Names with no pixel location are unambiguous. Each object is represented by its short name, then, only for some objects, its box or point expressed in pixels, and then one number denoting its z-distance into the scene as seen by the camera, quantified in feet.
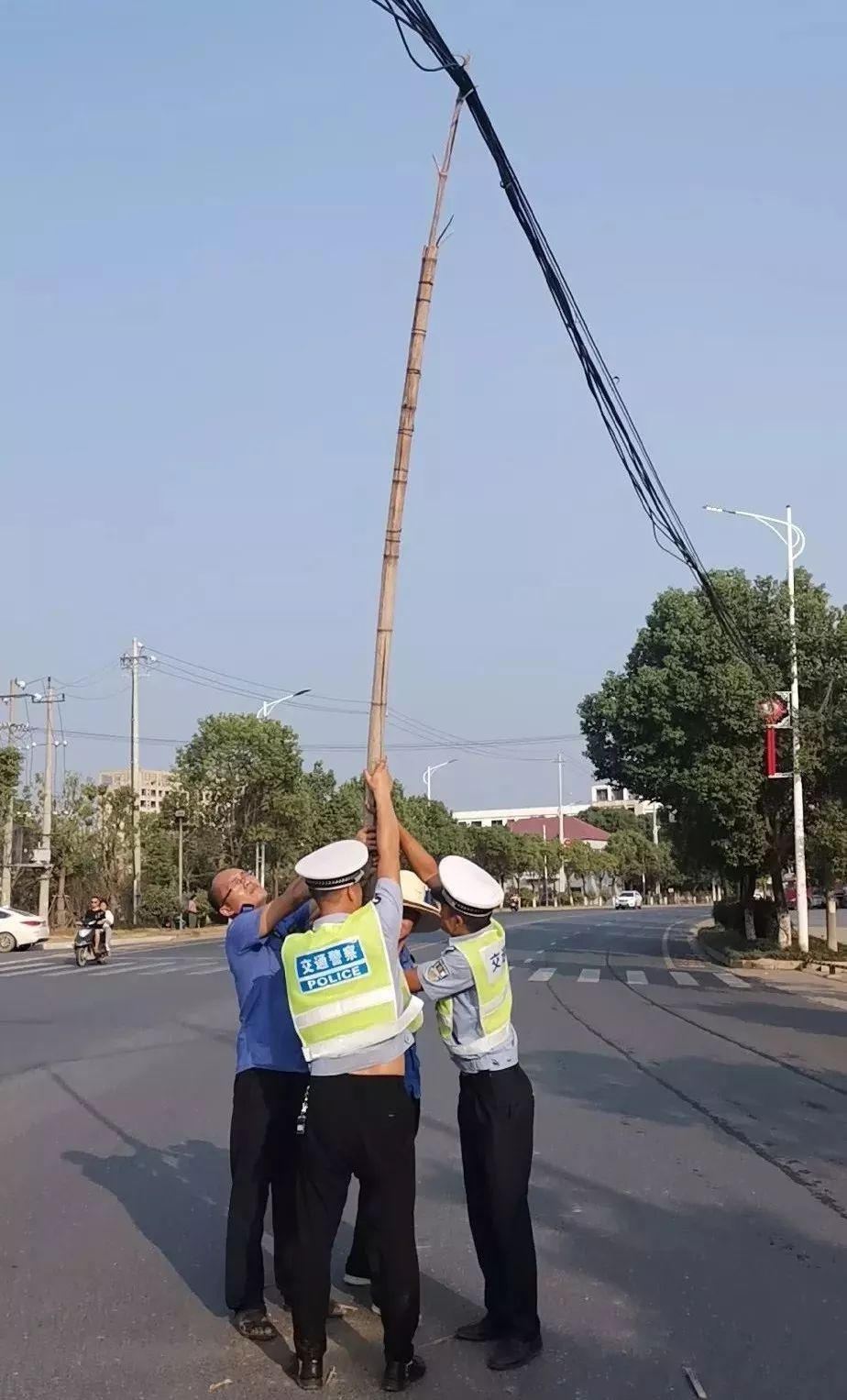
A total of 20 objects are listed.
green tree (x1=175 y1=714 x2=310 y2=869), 166.61
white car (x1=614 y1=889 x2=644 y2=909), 305.53
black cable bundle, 23.70
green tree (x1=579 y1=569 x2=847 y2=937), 92.02
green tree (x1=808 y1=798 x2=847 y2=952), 91.76
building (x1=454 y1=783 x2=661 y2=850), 468.75
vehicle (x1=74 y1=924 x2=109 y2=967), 94.68
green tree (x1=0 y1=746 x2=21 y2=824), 128.36
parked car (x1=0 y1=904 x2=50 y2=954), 118.01
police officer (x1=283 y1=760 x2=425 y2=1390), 14.11
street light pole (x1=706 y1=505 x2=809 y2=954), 87.20
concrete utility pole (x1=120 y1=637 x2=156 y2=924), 156.97
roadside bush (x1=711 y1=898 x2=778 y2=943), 111.24
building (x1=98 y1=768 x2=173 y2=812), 327.76
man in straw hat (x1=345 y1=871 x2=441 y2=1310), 16.01
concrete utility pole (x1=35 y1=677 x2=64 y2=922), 139.95
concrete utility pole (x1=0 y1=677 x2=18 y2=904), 139.74
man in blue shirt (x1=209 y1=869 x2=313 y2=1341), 16.28
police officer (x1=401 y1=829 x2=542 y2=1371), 15.30
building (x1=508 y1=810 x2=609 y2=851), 406.74
